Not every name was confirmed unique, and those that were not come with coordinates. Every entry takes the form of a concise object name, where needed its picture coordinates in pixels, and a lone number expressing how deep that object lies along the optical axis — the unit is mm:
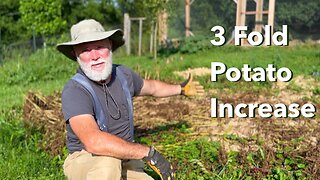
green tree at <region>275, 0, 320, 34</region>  11836
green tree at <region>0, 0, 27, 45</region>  16729
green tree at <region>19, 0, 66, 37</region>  11719
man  2344
